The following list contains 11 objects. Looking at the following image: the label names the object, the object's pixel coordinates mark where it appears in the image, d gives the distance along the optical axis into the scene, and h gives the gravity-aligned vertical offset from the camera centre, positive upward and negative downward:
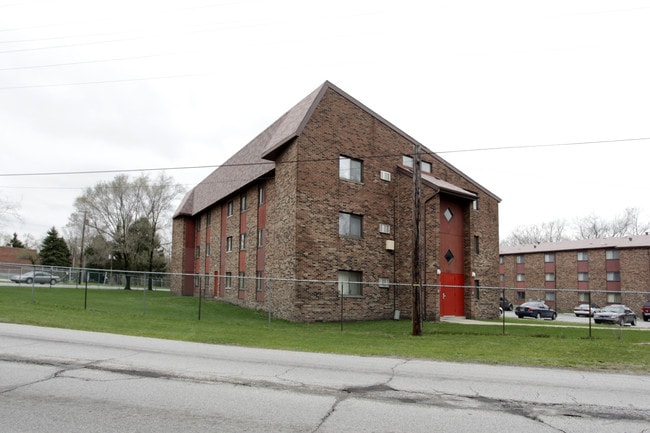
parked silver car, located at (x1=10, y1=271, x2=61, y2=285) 34.38 -1.66
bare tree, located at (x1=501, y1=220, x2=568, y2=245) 84.75 +3.87
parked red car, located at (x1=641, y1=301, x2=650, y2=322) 39.41 -4.44
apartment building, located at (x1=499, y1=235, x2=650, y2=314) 47.87 -1.17
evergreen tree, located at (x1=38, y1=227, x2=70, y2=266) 69.09 +0.82
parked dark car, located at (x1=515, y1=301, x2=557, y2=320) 36.88 -4.11
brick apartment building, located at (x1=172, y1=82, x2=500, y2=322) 21.77 +1.89
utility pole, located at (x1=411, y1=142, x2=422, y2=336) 16.75 -0.18
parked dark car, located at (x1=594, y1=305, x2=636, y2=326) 29.92 -3.66
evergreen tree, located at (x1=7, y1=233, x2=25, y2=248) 87.09 +2.49
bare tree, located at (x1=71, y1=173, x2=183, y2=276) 49.25 +5.21
